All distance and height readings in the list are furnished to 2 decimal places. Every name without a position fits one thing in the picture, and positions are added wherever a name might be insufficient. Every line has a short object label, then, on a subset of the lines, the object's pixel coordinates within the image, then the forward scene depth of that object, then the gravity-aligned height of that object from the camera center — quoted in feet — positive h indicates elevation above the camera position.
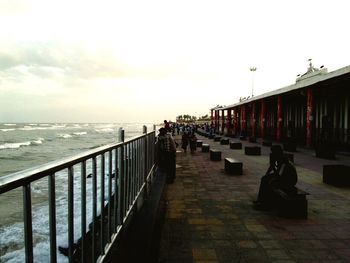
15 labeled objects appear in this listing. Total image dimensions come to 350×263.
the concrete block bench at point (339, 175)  28.91 -4.69
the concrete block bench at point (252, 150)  56.61 -5.12
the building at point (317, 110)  62.90 +1.95
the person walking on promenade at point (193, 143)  63.05 -4.50
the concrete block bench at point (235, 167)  35.45 -4.95
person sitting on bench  19.06 -3.44
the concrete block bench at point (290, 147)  63.00 -5.14
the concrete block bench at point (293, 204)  19.01 -4.66
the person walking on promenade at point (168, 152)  30.60 -3.01
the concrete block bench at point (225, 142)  84.33 -5.70
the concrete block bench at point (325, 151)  51.96 -4.81
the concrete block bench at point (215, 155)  48.51 -5.13
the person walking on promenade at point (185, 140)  65.92 -4.20
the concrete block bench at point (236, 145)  70.64 -5.41
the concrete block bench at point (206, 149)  63.31 -5.57
